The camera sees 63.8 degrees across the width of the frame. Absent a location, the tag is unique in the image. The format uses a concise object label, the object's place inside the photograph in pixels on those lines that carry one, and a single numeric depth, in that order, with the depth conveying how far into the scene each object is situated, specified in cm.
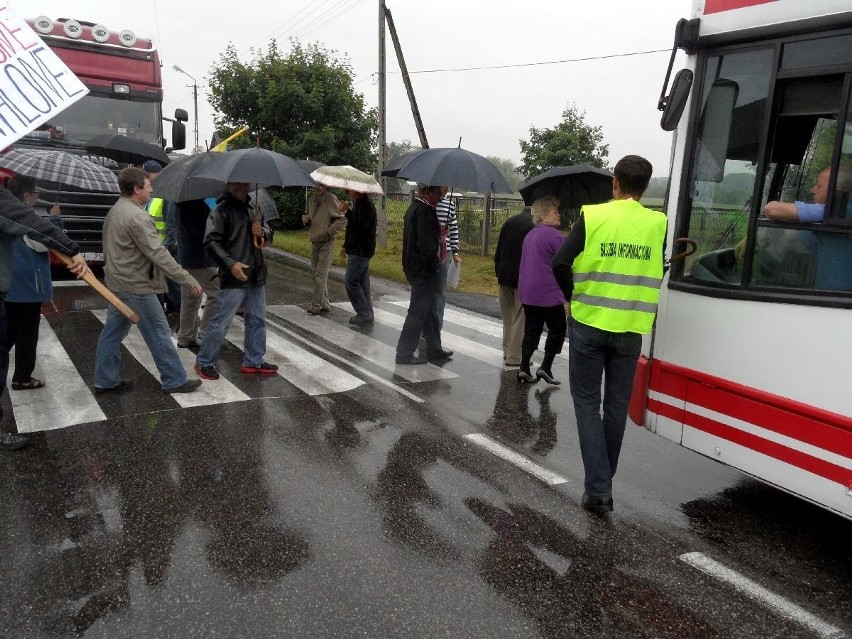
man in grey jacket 533
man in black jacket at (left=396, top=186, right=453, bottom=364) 671
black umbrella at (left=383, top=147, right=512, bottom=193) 633
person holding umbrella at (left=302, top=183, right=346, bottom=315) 934
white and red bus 322
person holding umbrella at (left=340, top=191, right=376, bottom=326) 874
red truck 1028
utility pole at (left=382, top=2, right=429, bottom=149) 1573
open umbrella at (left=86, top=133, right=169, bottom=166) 846
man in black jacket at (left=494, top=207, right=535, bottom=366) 685
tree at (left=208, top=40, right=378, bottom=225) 2038
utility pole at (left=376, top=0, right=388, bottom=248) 1594
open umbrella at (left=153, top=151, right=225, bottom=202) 591
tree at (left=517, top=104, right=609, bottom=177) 2370
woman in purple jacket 624
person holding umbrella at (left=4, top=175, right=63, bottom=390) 527
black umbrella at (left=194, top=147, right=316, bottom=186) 552
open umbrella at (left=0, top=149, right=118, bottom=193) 597
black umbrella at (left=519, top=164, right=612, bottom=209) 631
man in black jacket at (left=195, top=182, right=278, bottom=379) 595
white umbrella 811
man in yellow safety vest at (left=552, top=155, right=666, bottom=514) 372
